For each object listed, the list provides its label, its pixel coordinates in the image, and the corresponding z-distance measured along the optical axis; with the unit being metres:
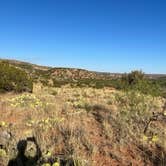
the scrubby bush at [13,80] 11.47
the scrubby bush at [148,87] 8.25
